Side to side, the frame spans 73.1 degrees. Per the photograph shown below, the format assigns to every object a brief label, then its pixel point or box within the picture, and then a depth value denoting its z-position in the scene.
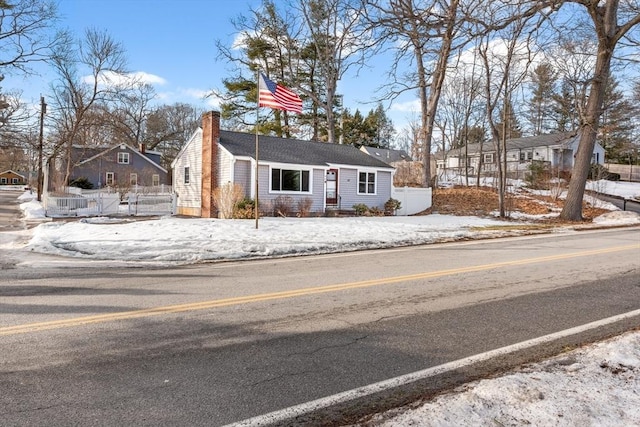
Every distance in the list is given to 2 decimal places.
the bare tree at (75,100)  33.16
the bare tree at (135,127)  52.11
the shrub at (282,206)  20.83
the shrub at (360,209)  23.50
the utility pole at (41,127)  32.22
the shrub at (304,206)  21.45
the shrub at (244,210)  18.64
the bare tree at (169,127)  58.56
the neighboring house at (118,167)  46.06
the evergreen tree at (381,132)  56.91
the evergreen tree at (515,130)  62.61
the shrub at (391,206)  24.67
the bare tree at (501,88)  22.30
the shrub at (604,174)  36.46
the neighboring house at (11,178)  96.56
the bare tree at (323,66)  29.73
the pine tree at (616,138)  39.78
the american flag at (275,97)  14.02
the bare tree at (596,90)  17.41
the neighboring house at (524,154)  46.97
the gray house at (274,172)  20.83
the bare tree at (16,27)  22.85
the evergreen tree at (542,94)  27.86
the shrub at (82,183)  43.25
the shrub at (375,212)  23.66
